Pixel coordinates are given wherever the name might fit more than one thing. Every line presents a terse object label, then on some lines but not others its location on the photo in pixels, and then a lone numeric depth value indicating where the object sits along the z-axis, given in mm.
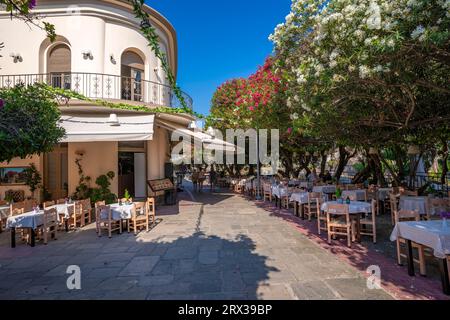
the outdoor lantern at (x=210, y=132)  15066
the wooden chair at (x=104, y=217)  7973
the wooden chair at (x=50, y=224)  7328
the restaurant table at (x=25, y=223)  7184
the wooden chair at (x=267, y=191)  13964
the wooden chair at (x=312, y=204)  8945
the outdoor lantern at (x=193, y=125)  14266
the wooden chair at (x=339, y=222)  6594
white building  11578
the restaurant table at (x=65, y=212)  8742
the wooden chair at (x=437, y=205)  7314
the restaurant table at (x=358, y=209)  6996
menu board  12875
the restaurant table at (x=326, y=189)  12168
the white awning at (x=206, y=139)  11733
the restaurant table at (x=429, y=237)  4273
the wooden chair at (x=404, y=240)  4855
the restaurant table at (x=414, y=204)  8148
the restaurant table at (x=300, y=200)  9792
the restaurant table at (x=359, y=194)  10538
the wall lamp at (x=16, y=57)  11570
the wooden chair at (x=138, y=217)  8281
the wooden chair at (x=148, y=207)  8798
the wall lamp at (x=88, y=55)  11680
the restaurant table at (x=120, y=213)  8125
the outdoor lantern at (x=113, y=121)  9898
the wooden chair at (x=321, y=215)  7785
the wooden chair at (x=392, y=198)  8905
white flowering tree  4332
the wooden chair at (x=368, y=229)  6775
